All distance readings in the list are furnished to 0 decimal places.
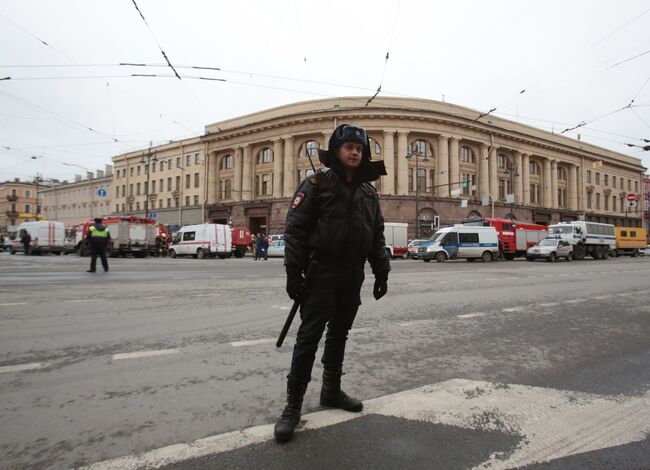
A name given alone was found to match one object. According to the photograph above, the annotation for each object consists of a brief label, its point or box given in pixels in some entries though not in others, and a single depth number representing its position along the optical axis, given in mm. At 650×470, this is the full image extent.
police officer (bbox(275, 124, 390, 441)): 2318
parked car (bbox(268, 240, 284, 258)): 30938
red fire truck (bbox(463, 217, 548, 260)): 27438
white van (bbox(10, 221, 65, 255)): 29516
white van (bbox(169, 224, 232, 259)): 27016
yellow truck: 33469
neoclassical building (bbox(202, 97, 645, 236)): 40844
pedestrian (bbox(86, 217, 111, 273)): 11781
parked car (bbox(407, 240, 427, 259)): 29503
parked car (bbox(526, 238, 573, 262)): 24219
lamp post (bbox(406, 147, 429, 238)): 37469
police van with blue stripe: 23203
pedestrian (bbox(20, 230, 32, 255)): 27453
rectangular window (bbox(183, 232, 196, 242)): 27684
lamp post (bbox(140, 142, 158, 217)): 55128
